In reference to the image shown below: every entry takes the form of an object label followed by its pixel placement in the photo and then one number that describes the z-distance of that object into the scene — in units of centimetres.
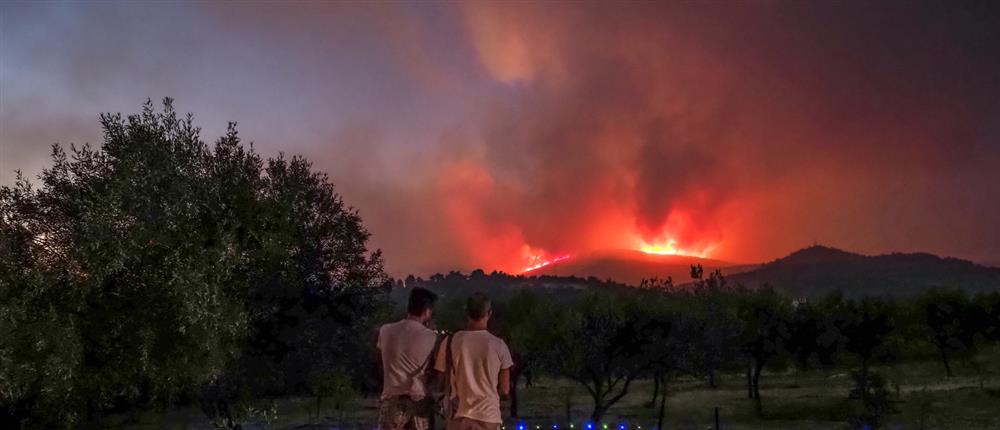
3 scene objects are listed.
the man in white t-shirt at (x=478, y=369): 849
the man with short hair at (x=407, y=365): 900
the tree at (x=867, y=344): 2831
